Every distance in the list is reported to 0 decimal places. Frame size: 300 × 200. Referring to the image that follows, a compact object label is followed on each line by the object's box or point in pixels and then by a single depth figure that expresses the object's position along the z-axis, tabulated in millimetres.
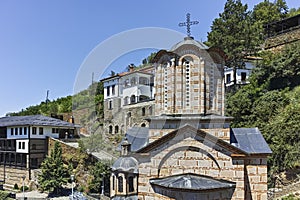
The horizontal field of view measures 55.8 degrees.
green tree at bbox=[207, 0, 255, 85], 27766
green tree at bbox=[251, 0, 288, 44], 37344
